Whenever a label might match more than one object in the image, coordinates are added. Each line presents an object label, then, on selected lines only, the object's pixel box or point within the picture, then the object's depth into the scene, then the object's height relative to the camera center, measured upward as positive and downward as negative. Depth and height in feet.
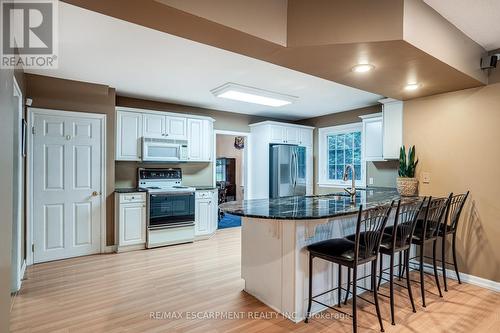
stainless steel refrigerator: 18.74 -0.37
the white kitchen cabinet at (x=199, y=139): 17.13 +1.65
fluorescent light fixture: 12.71 +3.49
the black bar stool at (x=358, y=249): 7.05 -2.25
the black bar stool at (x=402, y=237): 7.92 -2.21
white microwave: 15.39 +0.90
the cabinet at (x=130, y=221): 13.92 -2.84
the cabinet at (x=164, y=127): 15.57 +2.24
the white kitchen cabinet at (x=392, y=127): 13.65 +1.95
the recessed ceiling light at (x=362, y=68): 8.13 +2.96
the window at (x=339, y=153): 18.63 +0.93
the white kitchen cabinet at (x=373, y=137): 15.57 +1.66
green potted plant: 11.99 -0.35
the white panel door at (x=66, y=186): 12.35 -1.01
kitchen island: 7.77 -2.45
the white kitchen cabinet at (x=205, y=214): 16.49 -2.94
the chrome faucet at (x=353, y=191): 10.73 -0.99
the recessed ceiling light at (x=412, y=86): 10.03 +2.98
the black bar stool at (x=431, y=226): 8.94 -2.14
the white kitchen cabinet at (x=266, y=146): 19.12 +1.45
